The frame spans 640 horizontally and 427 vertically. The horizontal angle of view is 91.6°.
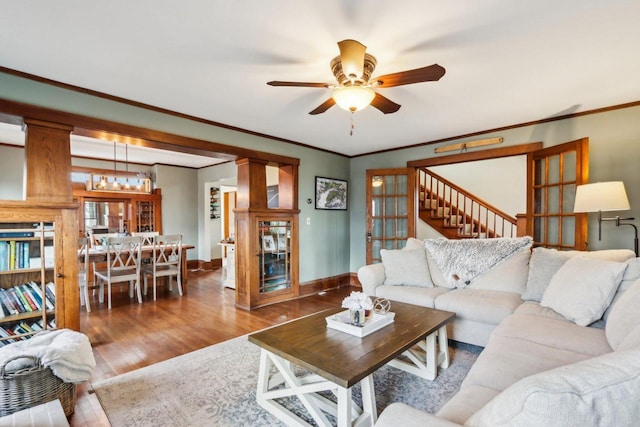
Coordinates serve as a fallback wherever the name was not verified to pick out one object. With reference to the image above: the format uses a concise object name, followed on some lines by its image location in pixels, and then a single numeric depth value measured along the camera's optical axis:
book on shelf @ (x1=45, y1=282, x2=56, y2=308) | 2.52
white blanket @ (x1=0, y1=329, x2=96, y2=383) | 1.80
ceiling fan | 1.85
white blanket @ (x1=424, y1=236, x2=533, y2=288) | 3.17
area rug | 1.89
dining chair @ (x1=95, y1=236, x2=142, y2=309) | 4.31
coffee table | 1.57
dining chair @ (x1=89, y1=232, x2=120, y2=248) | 5.62
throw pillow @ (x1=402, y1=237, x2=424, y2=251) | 3.76
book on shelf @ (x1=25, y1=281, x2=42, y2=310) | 2.47
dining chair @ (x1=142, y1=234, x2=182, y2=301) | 4.76
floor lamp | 2.71
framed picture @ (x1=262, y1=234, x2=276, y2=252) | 4.35
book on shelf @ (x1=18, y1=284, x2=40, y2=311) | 2.43
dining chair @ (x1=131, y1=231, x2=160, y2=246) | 5.39
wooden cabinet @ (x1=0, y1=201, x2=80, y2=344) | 2.35
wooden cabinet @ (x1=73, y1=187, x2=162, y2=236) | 6.09
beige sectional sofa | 0.63
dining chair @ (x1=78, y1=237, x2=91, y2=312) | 3.99
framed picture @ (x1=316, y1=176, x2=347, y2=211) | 5.15
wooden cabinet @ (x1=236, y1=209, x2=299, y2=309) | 4.12
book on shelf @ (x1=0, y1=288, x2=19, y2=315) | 2.34
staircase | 5.71
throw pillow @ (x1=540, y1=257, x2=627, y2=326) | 2.07
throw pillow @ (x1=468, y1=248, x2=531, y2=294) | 2.95
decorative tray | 2.00
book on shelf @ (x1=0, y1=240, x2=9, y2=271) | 2.33
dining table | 4.42
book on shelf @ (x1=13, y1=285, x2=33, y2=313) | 2.41
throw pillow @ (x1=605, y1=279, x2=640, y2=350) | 1.61
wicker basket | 1.71
